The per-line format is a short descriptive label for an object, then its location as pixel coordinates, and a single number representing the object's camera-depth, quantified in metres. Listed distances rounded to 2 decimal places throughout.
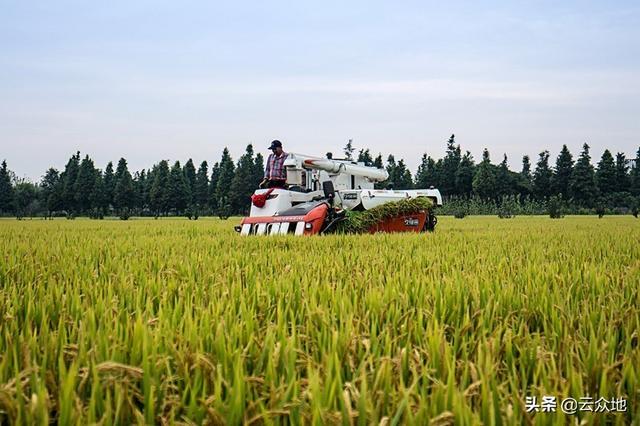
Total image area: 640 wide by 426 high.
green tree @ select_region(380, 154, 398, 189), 70.75
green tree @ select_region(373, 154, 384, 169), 70.74
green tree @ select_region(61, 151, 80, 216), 67.56
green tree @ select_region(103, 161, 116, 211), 68.46
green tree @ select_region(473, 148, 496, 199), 62.88
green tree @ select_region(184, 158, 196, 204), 86.28
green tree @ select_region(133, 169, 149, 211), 70.07
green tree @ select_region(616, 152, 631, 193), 70.38
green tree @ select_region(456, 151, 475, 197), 70.12
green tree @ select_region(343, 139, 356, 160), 77.44
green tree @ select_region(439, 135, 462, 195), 72.56
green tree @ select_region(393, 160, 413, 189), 69.98
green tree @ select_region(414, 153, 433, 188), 75.63
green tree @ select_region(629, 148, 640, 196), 68.88
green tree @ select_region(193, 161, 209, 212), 75.88
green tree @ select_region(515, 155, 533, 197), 69.00
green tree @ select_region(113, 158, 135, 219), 67.06
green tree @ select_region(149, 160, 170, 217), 67.25
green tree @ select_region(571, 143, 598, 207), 63.28
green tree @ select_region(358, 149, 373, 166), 72.62
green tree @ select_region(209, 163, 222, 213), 72.48
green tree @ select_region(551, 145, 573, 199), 66.06
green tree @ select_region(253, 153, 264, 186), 63.92
